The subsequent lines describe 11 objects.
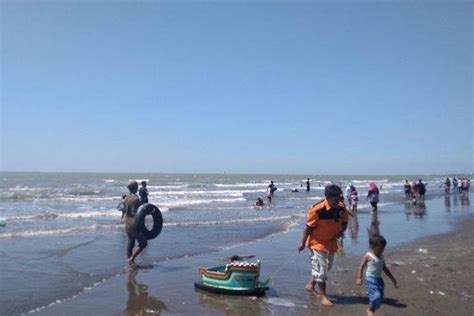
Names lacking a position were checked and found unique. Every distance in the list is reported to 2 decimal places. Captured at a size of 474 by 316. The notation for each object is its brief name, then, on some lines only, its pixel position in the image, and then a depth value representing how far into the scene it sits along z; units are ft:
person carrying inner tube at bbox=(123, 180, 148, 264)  34.32
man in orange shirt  23.94
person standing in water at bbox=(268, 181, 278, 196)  120.26
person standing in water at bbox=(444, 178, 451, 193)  136.03
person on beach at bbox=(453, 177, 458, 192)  149.20
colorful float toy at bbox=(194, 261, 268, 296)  25.66
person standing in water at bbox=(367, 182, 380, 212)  70.59
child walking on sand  20.26
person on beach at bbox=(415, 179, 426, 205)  101.21
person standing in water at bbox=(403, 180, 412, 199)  121.64
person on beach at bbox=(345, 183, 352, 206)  73.68
